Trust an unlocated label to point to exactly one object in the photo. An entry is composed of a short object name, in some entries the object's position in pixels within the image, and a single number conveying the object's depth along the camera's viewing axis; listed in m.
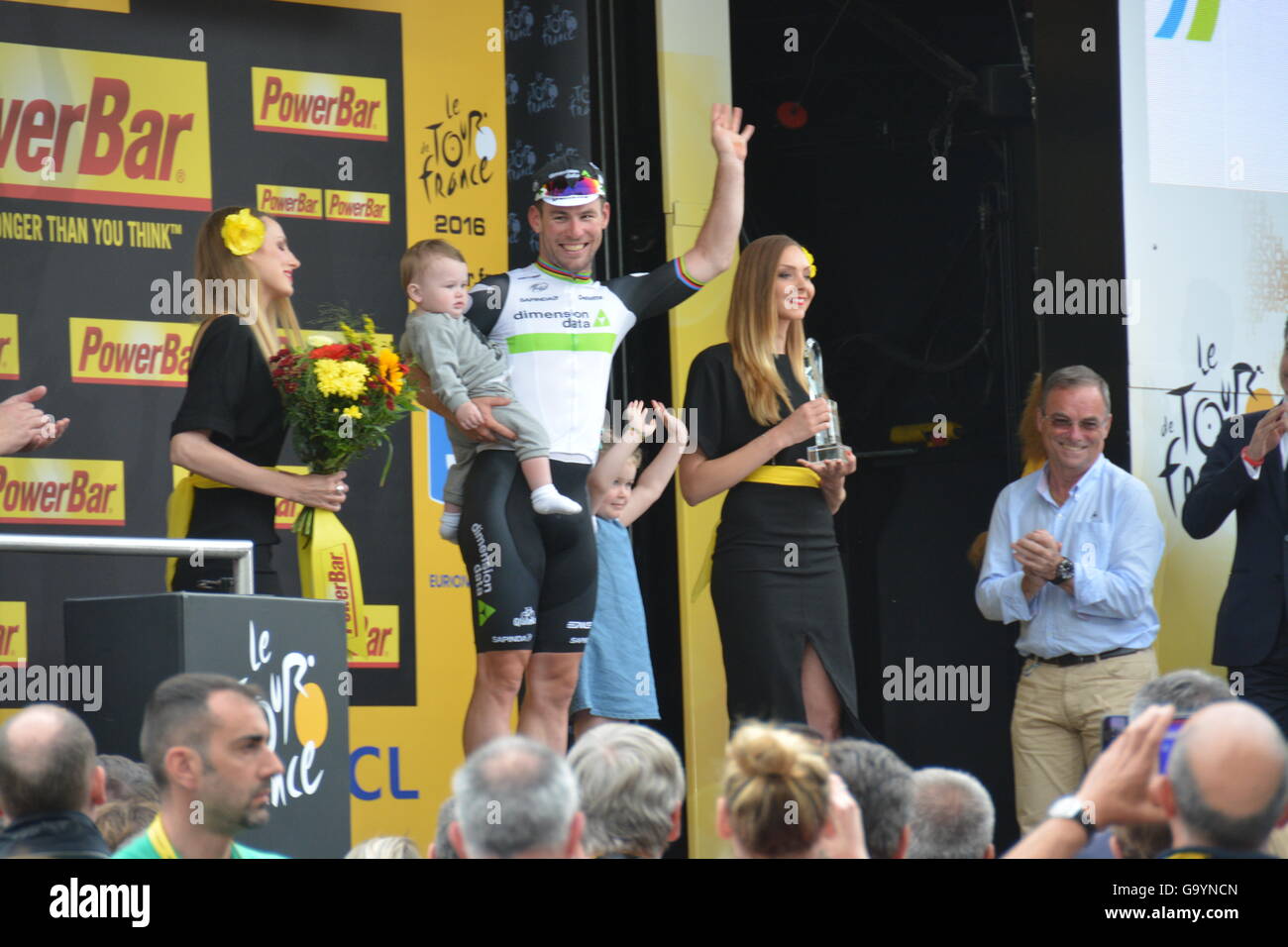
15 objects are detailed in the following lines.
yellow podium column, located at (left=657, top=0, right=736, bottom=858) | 14.91
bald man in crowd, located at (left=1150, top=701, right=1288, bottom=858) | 5.15
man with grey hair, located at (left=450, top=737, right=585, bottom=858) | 5.62
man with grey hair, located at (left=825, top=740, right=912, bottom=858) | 6.83
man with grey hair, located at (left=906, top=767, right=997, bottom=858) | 7.22
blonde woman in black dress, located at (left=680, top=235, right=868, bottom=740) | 11.66
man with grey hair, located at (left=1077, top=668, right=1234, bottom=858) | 7.61
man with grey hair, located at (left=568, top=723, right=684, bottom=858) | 6.73
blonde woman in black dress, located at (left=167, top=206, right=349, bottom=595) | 10.71
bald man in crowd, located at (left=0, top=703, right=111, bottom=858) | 6.59
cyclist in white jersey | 10.72
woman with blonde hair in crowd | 5.96
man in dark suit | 12.44
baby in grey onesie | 10.68
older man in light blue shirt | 12.12
